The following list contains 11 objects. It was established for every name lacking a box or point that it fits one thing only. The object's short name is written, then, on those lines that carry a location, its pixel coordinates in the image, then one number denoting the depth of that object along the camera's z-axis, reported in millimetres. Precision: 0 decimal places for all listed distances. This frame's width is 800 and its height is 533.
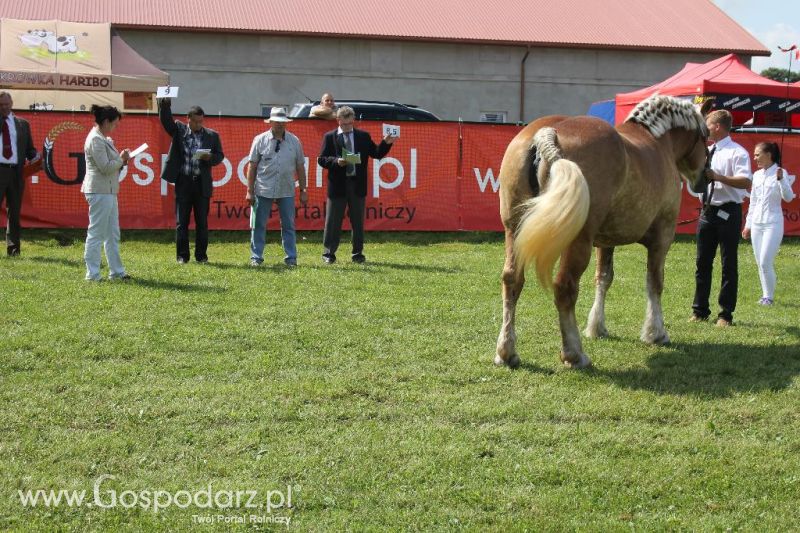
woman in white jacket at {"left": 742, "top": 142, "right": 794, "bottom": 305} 9602
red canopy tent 18188
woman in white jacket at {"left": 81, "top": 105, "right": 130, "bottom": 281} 9867
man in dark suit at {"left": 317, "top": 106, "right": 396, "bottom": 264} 12000
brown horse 5816
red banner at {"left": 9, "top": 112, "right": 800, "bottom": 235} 13719
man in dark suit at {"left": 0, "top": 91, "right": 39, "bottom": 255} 11836
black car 21172
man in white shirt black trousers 8641
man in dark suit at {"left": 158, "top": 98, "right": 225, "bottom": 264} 11453
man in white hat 11695
